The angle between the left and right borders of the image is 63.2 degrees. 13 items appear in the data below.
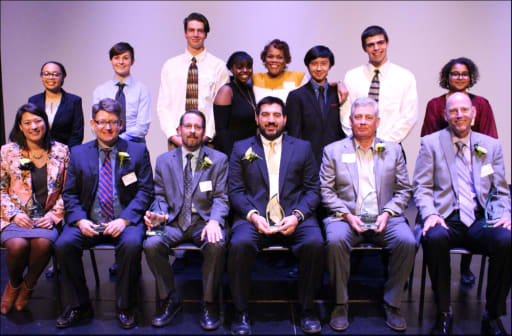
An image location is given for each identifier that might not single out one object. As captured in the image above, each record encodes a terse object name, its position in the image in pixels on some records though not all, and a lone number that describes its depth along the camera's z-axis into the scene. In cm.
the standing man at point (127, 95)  374
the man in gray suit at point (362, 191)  284
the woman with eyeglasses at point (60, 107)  365
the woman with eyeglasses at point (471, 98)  346
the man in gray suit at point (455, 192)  277
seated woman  293
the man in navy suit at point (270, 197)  280
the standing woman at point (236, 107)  364
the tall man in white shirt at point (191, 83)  382
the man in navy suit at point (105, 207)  283
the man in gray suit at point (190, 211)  284
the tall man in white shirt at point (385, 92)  358
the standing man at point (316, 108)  351
